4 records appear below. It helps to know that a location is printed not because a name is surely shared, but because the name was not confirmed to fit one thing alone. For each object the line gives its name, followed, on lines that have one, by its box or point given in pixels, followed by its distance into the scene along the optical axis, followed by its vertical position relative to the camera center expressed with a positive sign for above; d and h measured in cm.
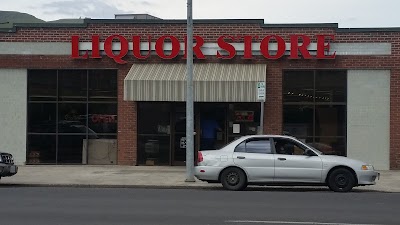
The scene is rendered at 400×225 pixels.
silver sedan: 1477 -105
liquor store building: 2062 +124
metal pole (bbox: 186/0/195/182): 1680 +47
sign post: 1702 +90
